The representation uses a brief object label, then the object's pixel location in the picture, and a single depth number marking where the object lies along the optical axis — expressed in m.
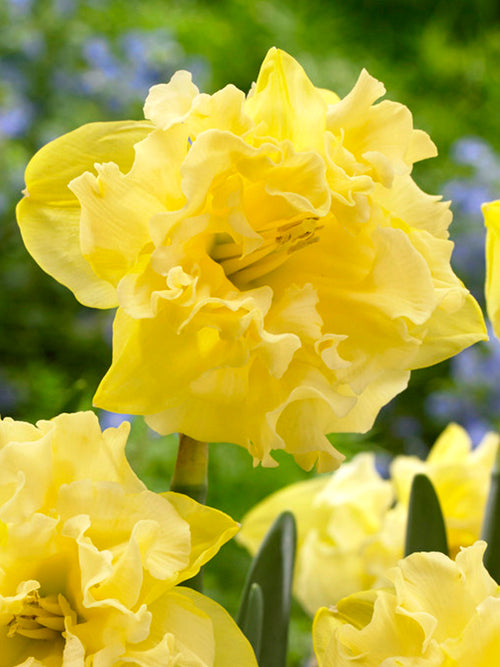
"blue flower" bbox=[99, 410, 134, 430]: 1.08
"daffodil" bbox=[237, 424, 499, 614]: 0.53
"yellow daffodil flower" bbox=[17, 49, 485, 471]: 0.40
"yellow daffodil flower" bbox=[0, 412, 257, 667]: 0.39
